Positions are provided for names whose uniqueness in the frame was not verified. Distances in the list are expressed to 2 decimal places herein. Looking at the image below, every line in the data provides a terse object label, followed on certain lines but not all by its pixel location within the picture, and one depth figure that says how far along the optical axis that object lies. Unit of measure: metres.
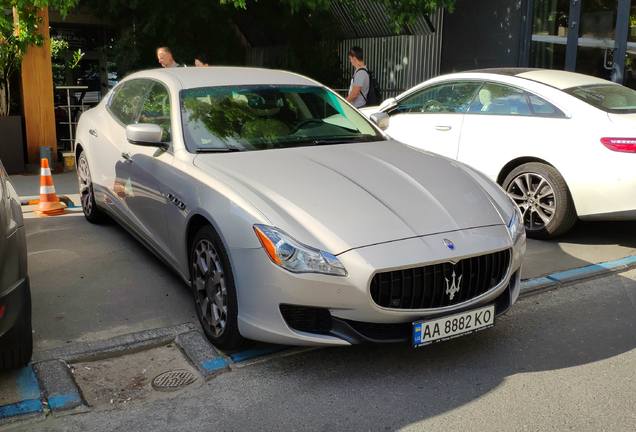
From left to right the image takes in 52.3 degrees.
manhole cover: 3.48
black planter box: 9.62
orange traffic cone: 7.14
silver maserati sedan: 3.31
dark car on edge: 3.05
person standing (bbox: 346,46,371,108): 8.99
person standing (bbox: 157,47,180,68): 9.03
